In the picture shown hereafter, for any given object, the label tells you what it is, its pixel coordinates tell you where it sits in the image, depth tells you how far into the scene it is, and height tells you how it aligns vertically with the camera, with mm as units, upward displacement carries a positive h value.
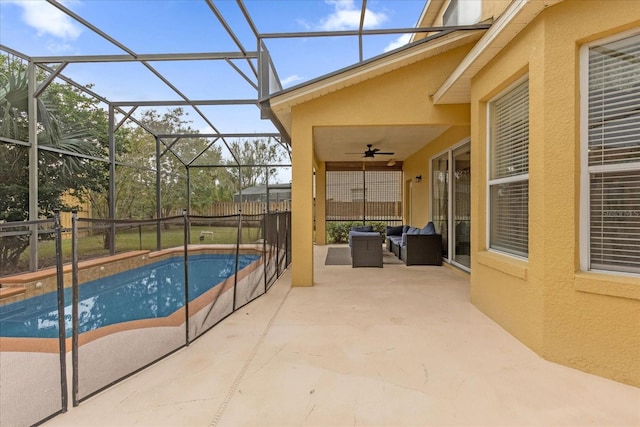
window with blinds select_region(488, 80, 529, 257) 3504 +442
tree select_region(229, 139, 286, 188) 15250 +3310
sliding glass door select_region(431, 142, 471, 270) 6547 +148
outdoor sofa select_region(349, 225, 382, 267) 7719 -1009
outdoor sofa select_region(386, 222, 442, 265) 7816 -973
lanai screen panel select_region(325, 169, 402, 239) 12539 +521
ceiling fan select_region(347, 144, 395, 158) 8392 +1511
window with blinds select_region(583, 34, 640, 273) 2627 +462
